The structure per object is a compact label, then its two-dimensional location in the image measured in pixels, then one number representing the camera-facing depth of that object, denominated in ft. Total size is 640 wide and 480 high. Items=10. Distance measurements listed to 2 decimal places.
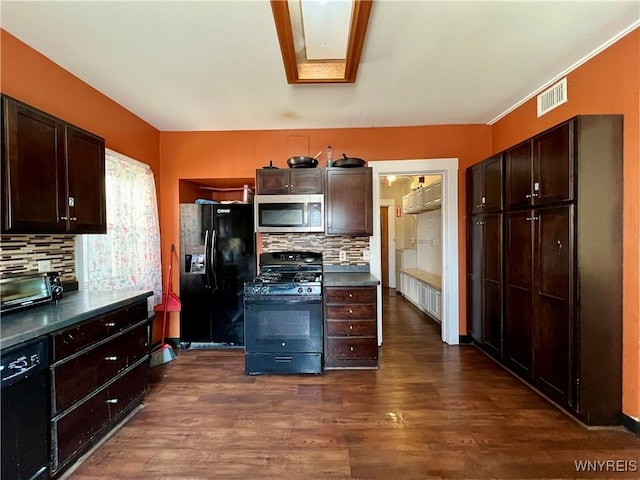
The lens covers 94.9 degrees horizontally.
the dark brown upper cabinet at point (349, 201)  10.41
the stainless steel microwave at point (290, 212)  10.28
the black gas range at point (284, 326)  9.09
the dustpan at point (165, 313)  10.05
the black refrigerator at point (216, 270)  11.12
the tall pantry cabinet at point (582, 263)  6.34
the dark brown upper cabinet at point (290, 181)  10.48
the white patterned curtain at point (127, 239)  8.32
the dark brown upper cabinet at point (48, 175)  5.22
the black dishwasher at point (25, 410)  4.33
